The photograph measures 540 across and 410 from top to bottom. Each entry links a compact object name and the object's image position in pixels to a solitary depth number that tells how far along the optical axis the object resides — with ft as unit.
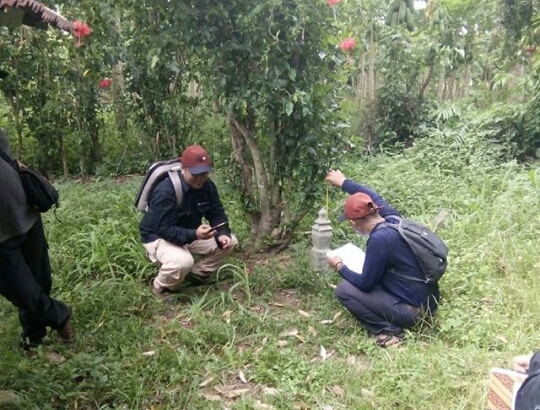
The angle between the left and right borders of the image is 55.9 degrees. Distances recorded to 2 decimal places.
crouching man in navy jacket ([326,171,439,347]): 10.81
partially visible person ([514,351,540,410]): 5.21
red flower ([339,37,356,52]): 17.07
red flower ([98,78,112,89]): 22.67
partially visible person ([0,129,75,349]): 9.57
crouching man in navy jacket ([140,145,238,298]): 12.85
